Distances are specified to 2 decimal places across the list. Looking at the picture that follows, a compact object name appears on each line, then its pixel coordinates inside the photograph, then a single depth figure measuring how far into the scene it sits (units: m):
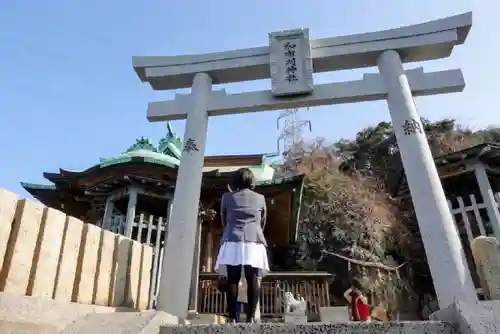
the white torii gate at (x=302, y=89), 4.72
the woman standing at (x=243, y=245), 3.52
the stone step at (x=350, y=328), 2.39
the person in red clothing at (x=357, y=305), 8.09
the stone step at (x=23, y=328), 2.06
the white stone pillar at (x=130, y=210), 9.37
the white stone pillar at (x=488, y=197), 9.55
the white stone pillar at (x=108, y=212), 10.05
